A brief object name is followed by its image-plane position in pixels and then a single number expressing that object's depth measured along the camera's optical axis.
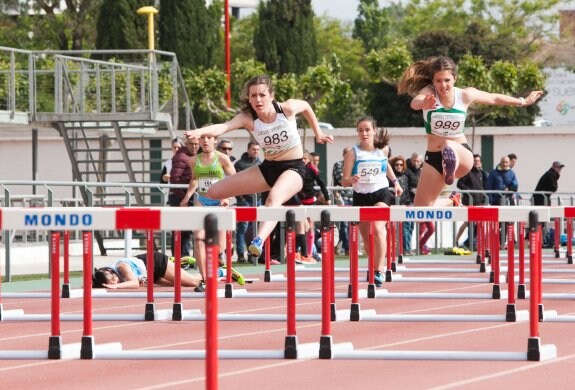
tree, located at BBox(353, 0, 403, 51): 122.37
